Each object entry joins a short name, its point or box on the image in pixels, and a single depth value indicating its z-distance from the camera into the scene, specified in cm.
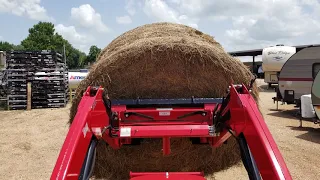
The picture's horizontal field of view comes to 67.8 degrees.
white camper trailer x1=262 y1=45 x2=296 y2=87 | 1271
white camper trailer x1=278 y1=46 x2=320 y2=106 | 736
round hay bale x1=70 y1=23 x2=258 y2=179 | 259
